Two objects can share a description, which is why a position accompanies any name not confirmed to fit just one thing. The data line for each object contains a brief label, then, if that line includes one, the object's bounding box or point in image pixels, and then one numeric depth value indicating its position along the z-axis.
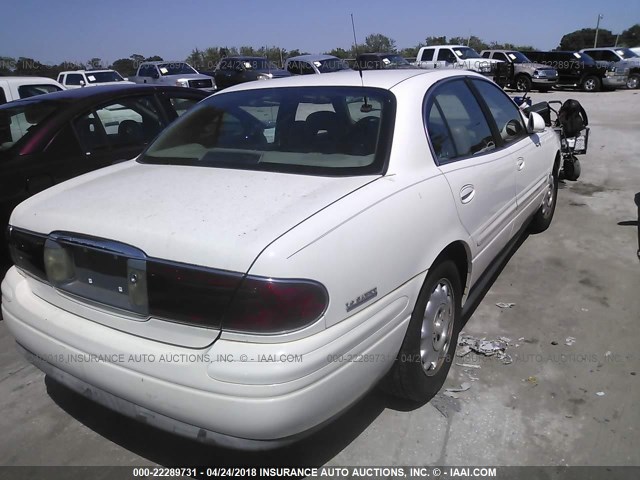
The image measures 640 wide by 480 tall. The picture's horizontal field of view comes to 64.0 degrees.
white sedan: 1.75
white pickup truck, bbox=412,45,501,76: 21.70
